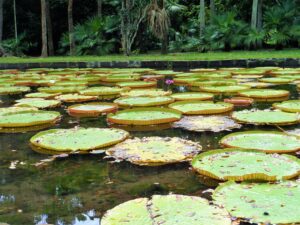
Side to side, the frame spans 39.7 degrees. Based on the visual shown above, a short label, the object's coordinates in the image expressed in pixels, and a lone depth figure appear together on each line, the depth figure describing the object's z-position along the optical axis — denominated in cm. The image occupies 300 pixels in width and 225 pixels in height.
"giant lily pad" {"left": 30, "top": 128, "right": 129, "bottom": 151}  372
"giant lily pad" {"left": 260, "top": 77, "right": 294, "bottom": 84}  759
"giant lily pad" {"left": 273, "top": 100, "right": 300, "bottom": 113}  493
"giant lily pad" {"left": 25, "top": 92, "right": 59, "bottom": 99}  684
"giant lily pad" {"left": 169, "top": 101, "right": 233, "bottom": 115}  503
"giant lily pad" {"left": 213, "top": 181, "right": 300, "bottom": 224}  221
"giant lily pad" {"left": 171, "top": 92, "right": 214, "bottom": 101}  603
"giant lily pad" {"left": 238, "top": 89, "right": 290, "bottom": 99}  610
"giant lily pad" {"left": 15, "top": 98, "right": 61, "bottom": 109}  596
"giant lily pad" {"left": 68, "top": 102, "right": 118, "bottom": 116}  536
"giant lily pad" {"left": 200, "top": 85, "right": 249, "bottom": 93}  676
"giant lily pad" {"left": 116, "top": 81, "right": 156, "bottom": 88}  768
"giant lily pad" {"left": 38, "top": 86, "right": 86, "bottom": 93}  735
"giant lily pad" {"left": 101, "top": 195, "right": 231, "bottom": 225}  219
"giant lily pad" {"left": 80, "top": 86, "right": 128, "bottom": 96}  693
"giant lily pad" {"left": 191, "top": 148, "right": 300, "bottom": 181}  277
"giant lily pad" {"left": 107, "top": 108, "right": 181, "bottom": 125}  464
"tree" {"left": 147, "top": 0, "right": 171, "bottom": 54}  1398
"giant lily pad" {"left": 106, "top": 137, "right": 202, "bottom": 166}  330
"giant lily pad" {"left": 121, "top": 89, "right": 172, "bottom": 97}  661
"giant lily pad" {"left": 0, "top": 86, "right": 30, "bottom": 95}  756
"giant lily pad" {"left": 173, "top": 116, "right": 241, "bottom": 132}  442
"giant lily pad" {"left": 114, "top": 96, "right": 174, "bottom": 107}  576
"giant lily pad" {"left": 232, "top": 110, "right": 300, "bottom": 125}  450
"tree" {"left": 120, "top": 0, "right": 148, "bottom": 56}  1432
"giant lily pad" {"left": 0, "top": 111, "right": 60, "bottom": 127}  471
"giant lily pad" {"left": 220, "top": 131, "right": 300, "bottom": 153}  346
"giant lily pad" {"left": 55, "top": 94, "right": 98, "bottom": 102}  651
